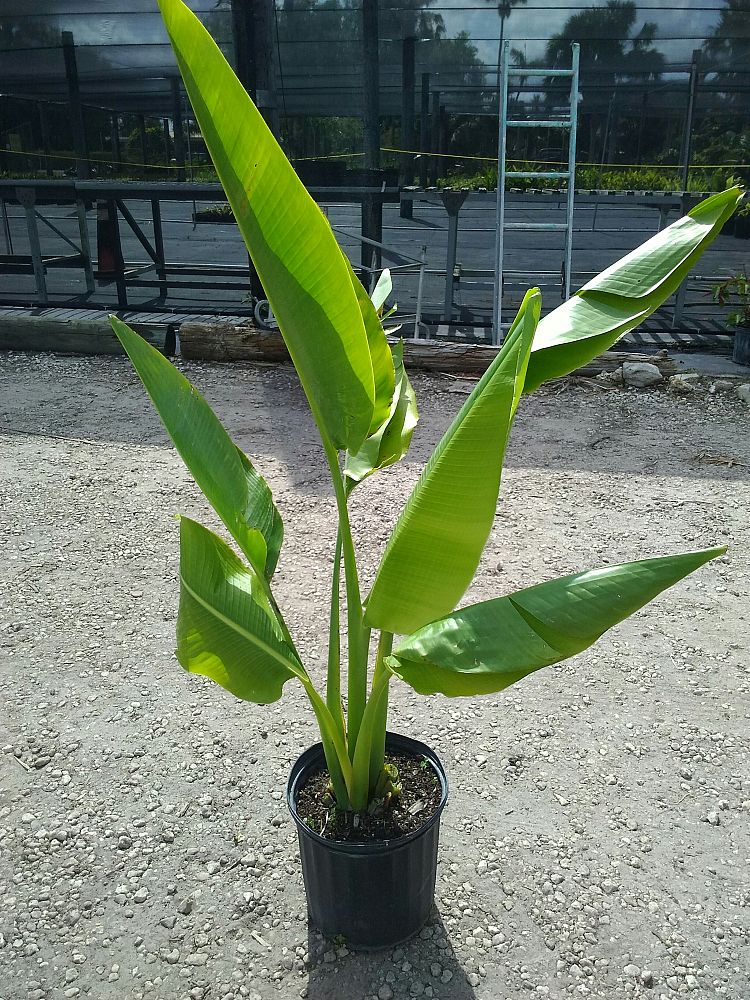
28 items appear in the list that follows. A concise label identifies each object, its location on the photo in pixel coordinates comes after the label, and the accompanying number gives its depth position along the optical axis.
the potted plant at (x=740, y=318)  6.04
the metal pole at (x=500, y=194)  5.83
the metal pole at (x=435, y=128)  6.33
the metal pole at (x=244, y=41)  5.96
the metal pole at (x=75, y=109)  6.60
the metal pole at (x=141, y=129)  6.71
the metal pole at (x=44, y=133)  6.89
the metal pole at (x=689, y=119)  6.21
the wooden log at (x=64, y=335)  6.46
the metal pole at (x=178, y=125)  6.61
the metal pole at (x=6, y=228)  7.54
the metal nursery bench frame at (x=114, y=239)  7.00
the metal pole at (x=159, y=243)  7.34
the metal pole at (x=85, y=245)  7.27
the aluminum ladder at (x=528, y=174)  5.78
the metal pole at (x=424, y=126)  6.29
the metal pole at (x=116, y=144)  6.76
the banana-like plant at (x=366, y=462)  1.18
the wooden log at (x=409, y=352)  5.76
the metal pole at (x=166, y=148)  6.71
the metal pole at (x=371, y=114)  6.07
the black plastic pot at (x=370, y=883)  1.69
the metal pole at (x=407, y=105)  6.15
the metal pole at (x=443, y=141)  6.36
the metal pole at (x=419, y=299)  6.00
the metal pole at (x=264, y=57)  5.98
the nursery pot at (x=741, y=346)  6.02
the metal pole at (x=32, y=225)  7.03
